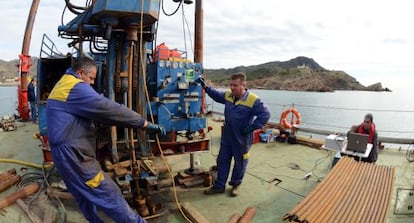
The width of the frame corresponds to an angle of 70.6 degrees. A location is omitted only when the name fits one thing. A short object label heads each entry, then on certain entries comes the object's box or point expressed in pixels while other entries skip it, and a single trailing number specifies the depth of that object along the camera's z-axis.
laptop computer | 4.52
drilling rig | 3.54
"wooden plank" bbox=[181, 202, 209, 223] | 3.38
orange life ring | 7.48
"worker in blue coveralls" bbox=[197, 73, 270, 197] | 4.00
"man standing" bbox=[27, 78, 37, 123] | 9.64
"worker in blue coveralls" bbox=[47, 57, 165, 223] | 2.49
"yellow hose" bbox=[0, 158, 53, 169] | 5.36
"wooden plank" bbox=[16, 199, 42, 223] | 3.35
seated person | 4.91
